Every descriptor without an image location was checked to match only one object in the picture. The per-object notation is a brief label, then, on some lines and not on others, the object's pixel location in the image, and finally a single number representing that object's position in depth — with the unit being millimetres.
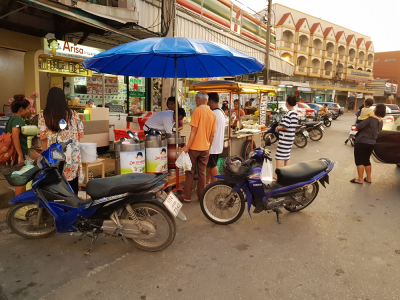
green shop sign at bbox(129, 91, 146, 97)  10438
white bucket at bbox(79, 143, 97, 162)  4648
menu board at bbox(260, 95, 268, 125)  12630
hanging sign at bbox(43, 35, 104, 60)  7008
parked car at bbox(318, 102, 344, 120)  28025
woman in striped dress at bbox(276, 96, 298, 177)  5742
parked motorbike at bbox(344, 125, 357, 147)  10752
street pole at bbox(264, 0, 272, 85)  14602
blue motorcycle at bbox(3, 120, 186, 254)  3250
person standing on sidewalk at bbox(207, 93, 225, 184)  5430
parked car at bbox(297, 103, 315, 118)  22014
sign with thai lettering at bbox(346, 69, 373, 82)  48784
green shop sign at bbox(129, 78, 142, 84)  10345
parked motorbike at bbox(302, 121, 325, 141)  13219
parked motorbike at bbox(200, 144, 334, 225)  4191
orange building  63125
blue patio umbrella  3660
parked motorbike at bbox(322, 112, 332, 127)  19016
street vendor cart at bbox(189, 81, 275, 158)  7082
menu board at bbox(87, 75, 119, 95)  9047
